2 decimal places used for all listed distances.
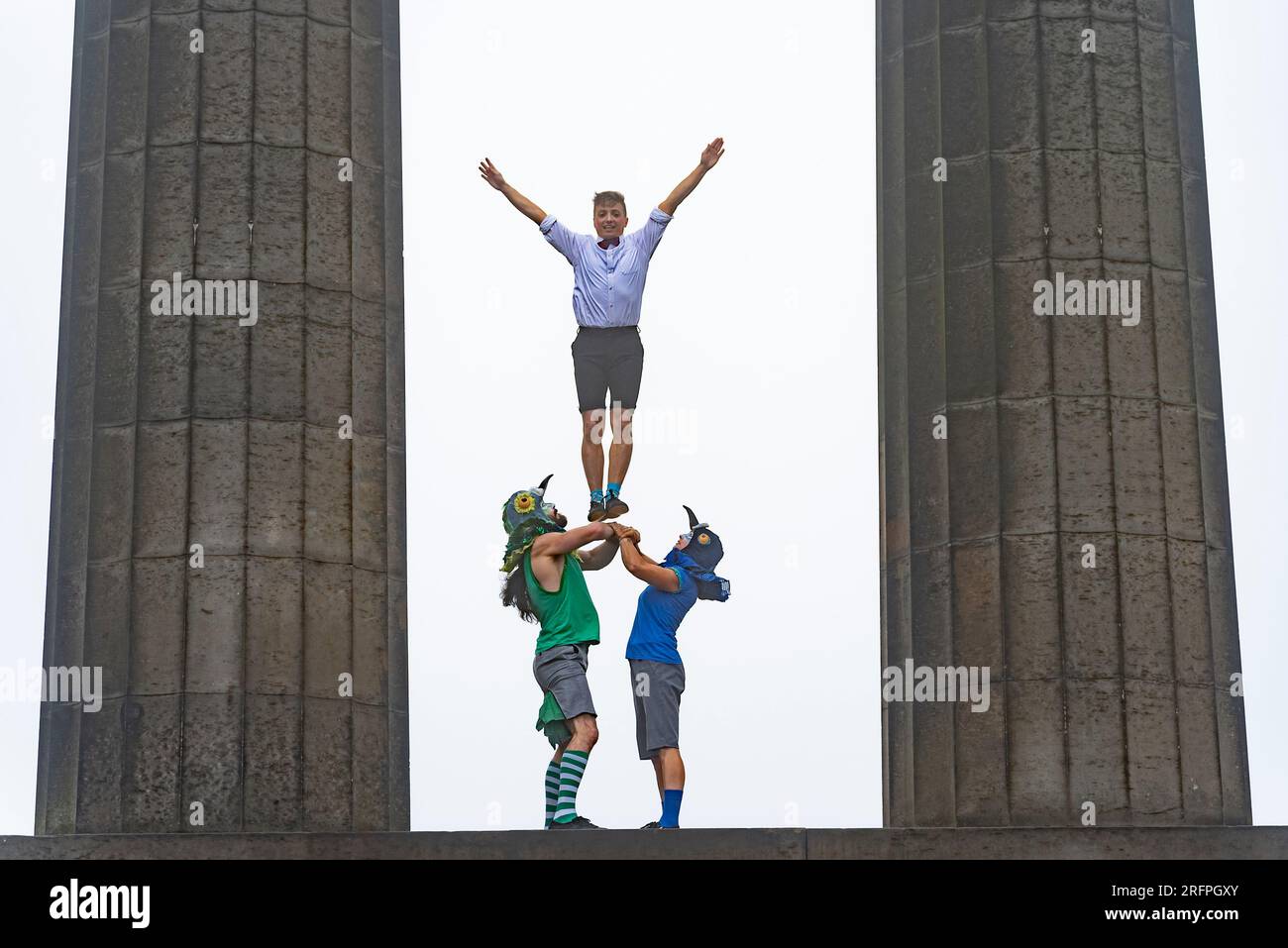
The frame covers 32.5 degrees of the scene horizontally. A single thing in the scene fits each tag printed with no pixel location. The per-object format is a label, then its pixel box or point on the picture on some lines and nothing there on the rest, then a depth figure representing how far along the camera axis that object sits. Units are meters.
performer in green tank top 20.08
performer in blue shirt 20.09
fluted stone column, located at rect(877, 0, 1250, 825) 21.42
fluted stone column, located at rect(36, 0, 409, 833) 21.06
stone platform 17.97
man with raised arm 22.88
